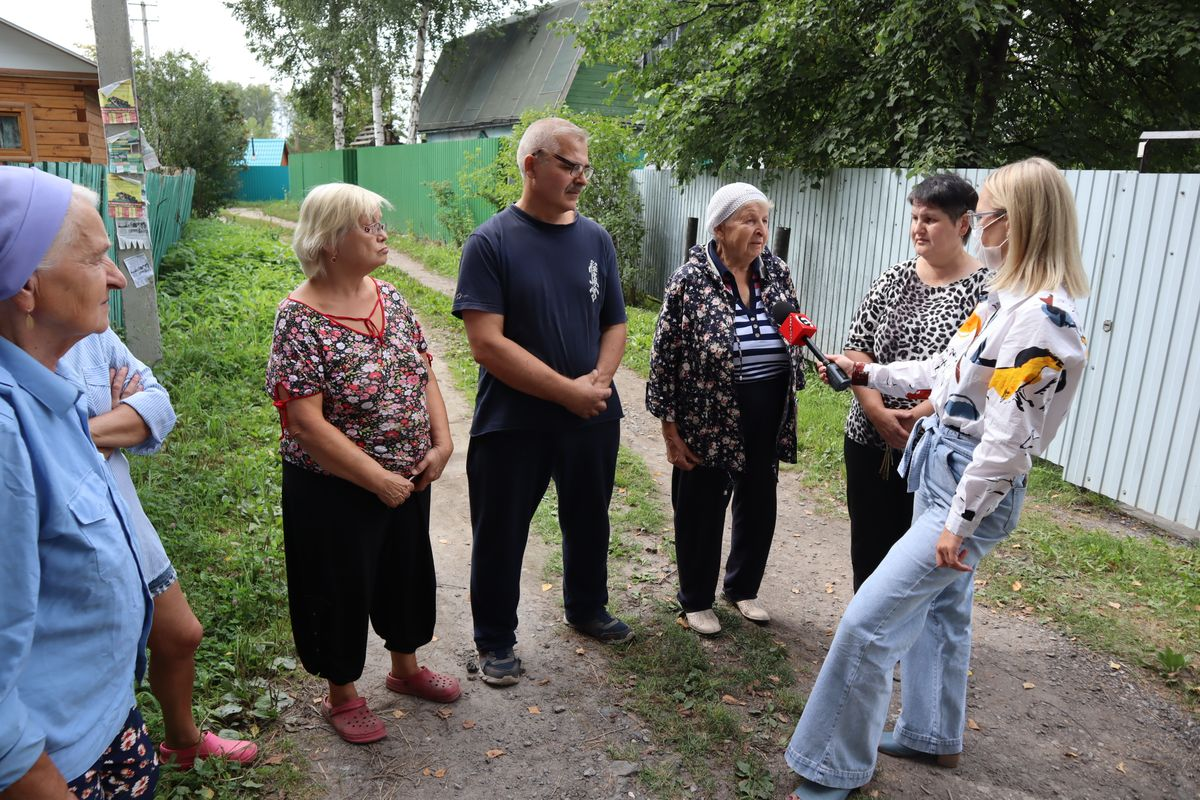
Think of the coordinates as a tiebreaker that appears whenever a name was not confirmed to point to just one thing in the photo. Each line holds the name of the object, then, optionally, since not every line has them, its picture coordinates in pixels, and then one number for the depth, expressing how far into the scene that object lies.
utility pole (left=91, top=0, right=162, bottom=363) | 6.30
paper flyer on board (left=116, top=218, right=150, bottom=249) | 6.26
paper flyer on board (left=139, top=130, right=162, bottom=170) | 6.41
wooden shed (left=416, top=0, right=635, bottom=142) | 23.27
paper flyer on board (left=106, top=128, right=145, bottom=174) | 6.23
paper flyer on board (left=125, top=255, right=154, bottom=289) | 6.36
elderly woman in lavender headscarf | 1.33
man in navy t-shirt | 3.22
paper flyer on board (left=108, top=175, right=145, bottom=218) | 6.22
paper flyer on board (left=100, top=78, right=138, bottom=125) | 6.21
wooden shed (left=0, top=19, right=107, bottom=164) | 13.97
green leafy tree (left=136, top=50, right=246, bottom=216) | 23.34
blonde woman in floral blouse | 2.70
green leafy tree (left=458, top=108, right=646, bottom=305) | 12.72
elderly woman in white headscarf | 3.54
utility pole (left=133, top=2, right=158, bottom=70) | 31.17
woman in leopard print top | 3.22
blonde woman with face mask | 2.30
